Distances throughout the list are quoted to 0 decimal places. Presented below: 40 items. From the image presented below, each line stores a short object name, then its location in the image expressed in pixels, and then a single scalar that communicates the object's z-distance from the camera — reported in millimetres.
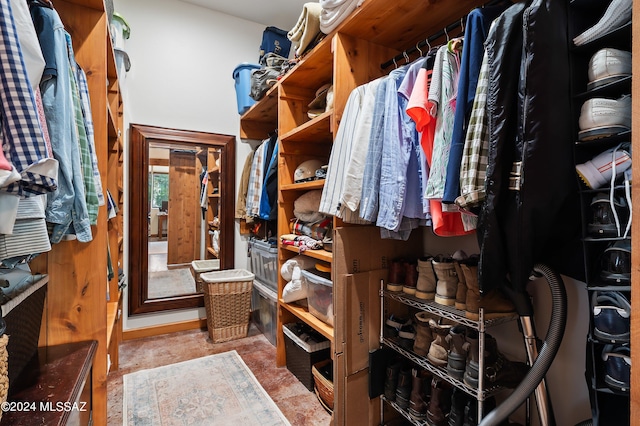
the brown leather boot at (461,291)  1193
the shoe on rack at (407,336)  1459
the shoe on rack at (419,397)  1337
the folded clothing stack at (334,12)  1493
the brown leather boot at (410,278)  1443
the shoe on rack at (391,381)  1495
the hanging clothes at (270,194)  2484
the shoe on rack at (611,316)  739
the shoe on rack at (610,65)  762
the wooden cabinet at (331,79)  1449
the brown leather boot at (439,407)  1259
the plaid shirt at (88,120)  1145
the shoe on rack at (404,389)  1421
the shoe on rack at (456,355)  1189
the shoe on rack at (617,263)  754
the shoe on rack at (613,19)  750
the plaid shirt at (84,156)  1047
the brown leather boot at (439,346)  1285
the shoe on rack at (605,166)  760
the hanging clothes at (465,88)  1000
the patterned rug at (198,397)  1628
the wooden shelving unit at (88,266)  1206
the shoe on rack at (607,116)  771
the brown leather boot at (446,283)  1255
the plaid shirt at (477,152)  928
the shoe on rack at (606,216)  765
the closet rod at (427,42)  1103
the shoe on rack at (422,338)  1397
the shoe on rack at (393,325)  1537
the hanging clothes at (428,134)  1163
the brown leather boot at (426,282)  1358
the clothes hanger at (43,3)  950
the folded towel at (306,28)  1791
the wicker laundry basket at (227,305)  2525
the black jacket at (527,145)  825
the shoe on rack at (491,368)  1124
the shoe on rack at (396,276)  1521
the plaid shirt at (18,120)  621
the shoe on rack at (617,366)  741
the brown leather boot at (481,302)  1120
